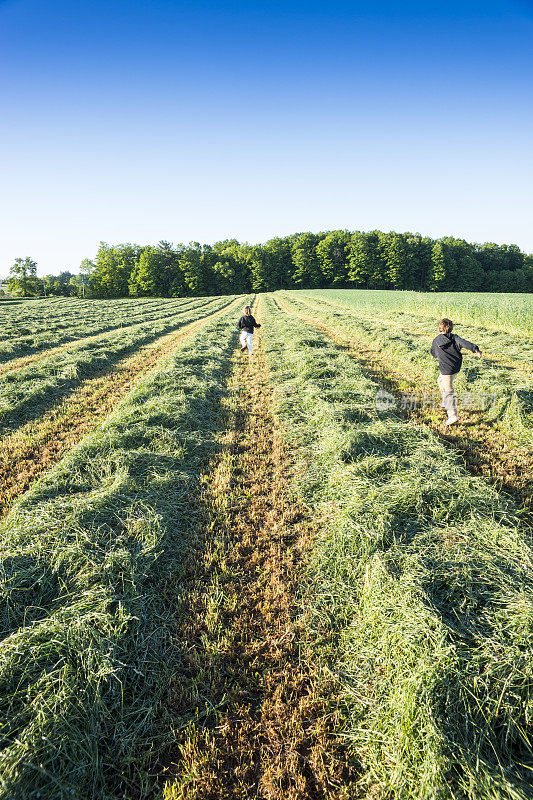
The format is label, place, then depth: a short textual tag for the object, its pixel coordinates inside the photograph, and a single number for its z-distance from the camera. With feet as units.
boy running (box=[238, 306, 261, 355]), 39.86
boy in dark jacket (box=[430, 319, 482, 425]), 23.32
